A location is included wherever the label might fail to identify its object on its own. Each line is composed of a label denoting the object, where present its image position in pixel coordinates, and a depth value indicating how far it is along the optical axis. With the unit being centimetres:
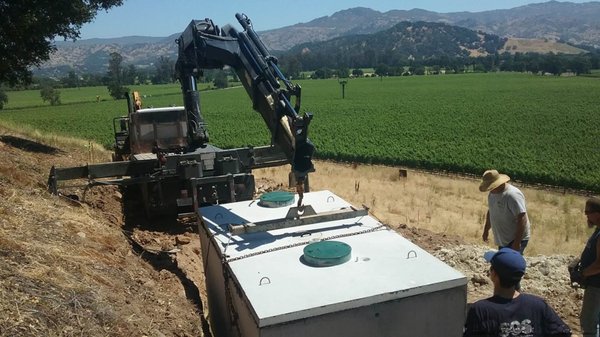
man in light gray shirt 574
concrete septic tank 374
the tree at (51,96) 6719
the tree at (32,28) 1405
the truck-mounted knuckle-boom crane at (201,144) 658
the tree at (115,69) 11500
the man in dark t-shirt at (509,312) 324
